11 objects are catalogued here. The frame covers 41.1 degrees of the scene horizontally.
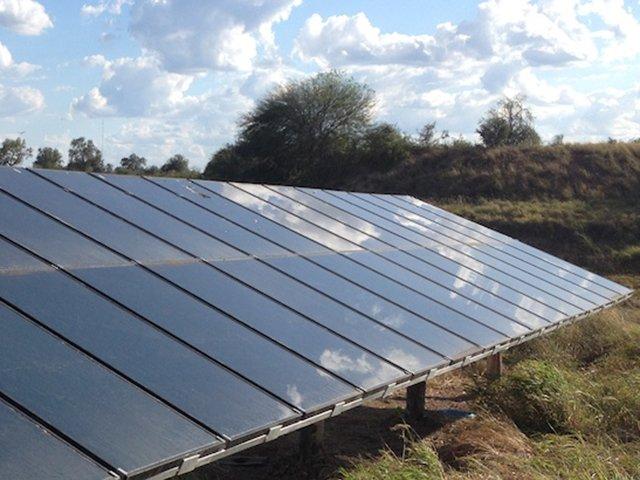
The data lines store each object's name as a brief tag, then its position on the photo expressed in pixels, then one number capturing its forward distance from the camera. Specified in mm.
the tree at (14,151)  46594
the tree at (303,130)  51219
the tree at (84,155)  54250
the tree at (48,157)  51344
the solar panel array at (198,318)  4996
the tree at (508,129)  61625
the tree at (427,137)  54569
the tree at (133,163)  59825
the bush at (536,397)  10266
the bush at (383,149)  51844
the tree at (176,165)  61897
